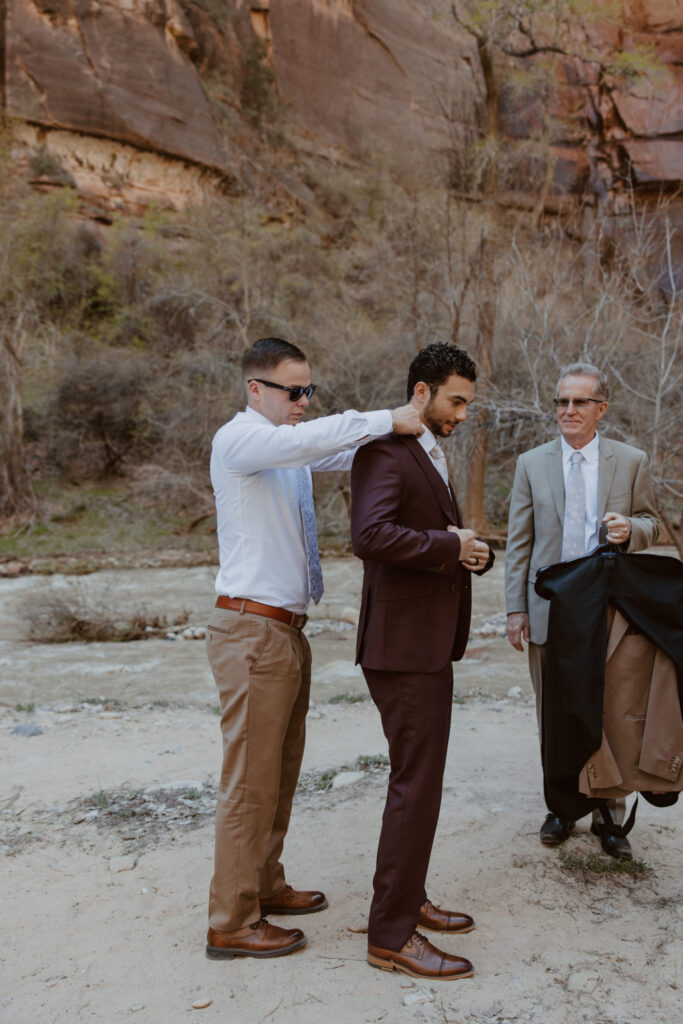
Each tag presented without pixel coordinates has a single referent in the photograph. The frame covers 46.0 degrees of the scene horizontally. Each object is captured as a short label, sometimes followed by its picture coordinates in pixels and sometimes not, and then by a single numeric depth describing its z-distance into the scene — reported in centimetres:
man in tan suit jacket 330
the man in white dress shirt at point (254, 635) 257
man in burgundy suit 245
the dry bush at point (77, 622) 930
